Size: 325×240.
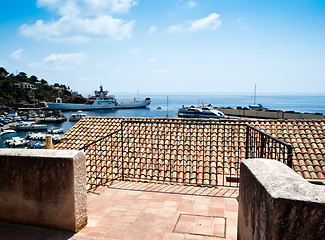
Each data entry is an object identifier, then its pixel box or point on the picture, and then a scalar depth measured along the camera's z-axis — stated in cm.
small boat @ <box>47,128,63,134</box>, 5074
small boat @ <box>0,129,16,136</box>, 5112
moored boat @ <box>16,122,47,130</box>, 5732
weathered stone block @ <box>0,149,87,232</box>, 307
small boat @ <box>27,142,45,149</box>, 3699
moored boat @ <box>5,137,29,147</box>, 4102
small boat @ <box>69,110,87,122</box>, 6988
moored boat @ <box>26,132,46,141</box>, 4584
